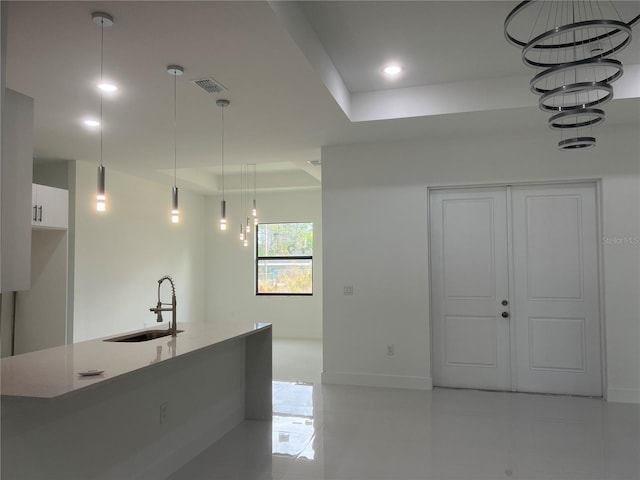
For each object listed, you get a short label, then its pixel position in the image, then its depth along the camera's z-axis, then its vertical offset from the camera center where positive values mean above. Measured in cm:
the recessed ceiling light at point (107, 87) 362 +136
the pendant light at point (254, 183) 835 +139
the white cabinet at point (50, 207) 504 +58
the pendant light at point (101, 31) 260 +136
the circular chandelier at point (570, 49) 233 +159
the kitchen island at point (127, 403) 213 -90
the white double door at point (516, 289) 490 -36
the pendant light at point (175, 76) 329 +136
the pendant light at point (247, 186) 838 +135
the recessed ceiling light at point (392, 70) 410 +168
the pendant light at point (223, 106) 393 +134
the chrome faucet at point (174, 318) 350 -47
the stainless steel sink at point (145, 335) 350 -60
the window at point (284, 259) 899 -4
